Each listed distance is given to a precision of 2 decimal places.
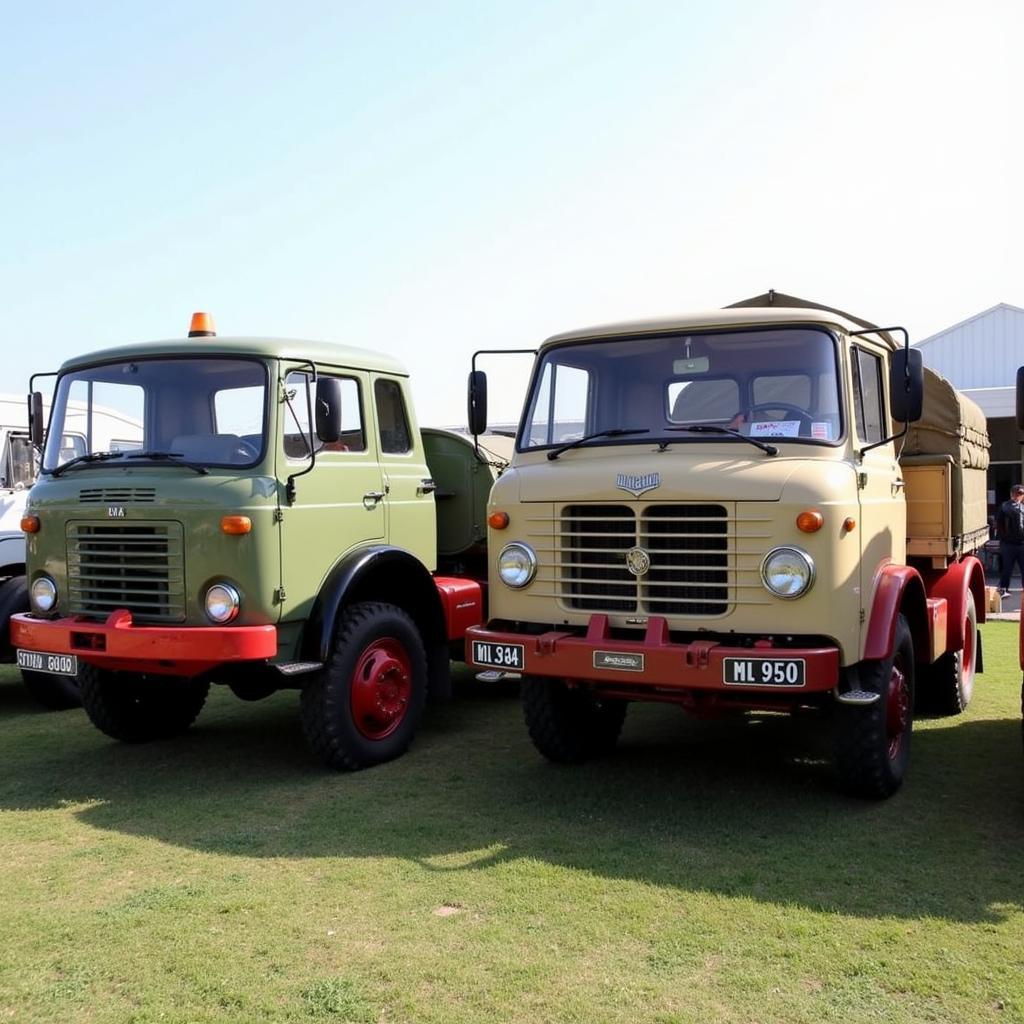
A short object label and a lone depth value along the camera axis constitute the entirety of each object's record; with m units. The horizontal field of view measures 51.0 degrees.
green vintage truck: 5.97
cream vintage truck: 5.11
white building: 23.80
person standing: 15.88
